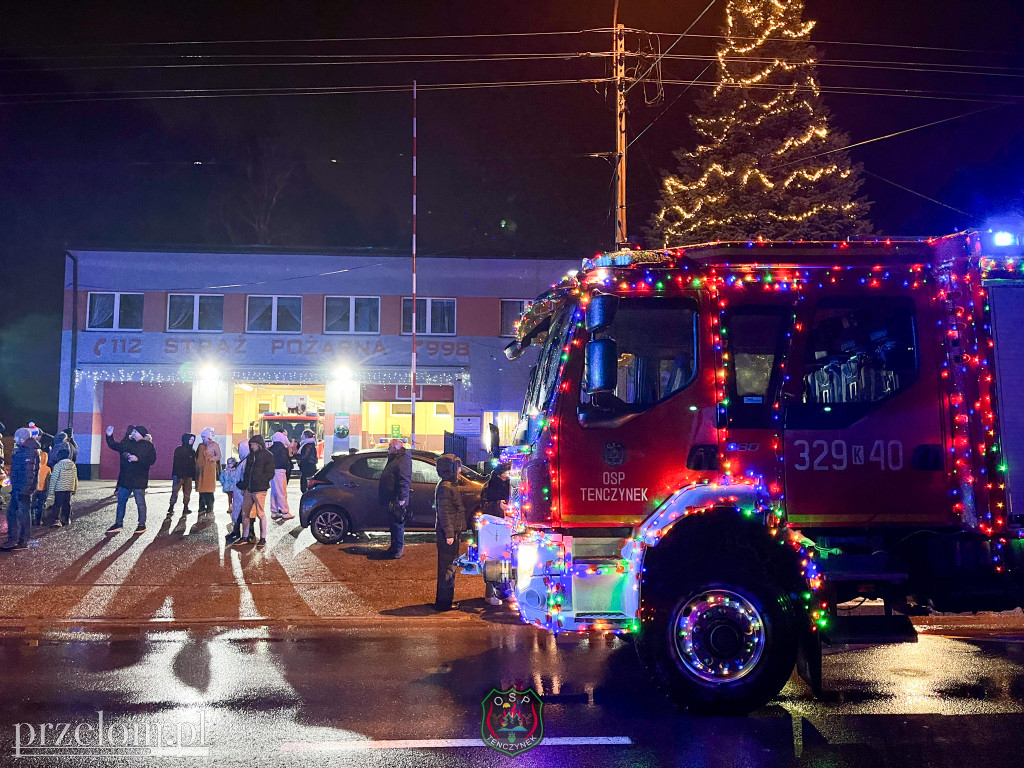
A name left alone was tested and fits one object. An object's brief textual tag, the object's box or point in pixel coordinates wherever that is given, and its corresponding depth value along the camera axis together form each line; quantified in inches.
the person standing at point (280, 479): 614.9
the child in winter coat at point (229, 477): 615.8
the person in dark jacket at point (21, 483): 463.2
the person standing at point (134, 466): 536.4
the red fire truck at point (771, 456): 213.3
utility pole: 617.3
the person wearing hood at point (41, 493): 563.7
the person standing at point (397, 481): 433.1
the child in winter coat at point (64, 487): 562.6
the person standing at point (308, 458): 633.0
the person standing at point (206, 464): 624.4
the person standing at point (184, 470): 627.8
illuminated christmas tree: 878.4
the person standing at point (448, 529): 351.3
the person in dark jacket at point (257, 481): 509.0
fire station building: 1122.0
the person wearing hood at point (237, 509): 525.0
